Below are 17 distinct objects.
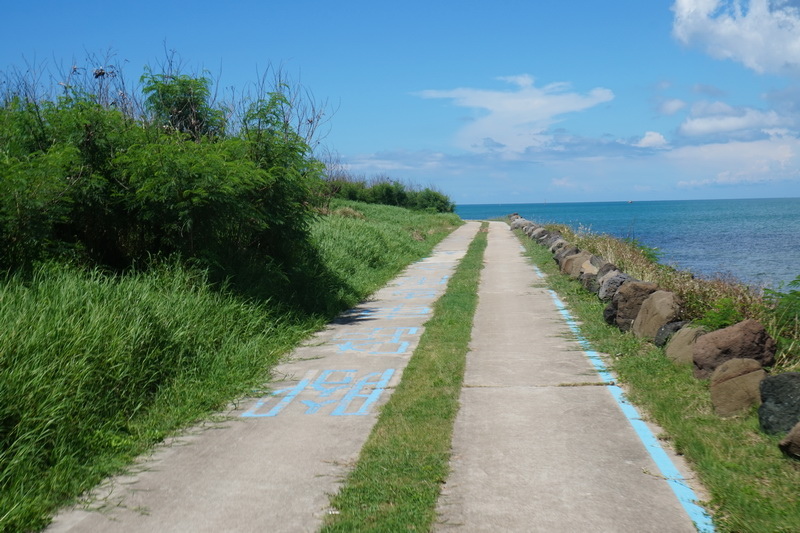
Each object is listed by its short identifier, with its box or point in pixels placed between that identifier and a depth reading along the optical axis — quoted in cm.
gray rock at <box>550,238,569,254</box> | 2268
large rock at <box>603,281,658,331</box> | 1043
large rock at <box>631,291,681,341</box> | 930
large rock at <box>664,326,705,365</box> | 806
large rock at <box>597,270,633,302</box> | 1231
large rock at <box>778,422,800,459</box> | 516
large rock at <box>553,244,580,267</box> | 1949
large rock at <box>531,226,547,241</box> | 3231
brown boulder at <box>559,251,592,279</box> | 1717
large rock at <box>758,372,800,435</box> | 559
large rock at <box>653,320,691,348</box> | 895
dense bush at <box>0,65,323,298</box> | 895
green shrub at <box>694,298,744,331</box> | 836
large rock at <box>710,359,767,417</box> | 634
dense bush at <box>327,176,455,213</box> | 5888
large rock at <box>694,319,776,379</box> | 715
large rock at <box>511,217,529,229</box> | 4643
